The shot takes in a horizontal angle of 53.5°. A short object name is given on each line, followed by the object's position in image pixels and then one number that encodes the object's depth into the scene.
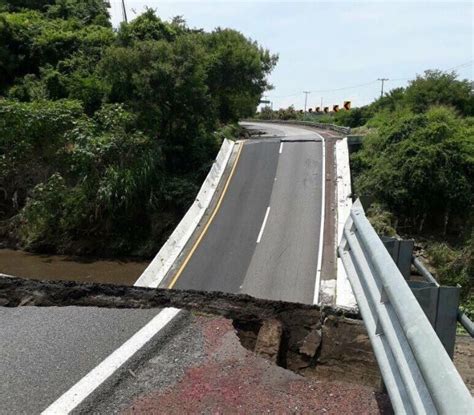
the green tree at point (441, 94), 34.09
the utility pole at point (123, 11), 47.36
